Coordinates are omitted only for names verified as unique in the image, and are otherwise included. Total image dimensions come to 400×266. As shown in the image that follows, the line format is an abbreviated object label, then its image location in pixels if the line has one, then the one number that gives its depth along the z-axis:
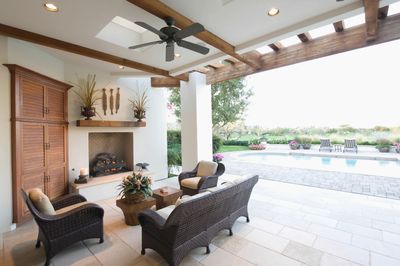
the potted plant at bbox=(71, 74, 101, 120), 4.86
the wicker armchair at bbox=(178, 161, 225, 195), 4.05
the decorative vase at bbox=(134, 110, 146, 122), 5.84
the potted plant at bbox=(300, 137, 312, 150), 13.45
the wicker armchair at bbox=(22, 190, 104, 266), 2.28
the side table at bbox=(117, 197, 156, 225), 3.21
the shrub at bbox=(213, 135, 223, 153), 10.59
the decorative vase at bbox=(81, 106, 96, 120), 4.84
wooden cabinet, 3.27
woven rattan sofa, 2.05
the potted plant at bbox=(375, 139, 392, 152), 11.04
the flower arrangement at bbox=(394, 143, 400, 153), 10.58
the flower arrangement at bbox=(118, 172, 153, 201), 3.19
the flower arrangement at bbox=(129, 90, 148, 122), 5.85
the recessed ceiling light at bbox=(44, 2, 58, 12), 2.48
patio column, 5.81
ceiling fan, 2.40
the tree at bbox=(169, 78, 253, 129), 9.41
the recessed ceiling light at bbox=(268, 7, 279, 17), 2.72
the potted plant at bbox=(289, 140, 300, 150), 13.64
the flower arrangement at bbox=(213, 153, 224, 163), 7.51
